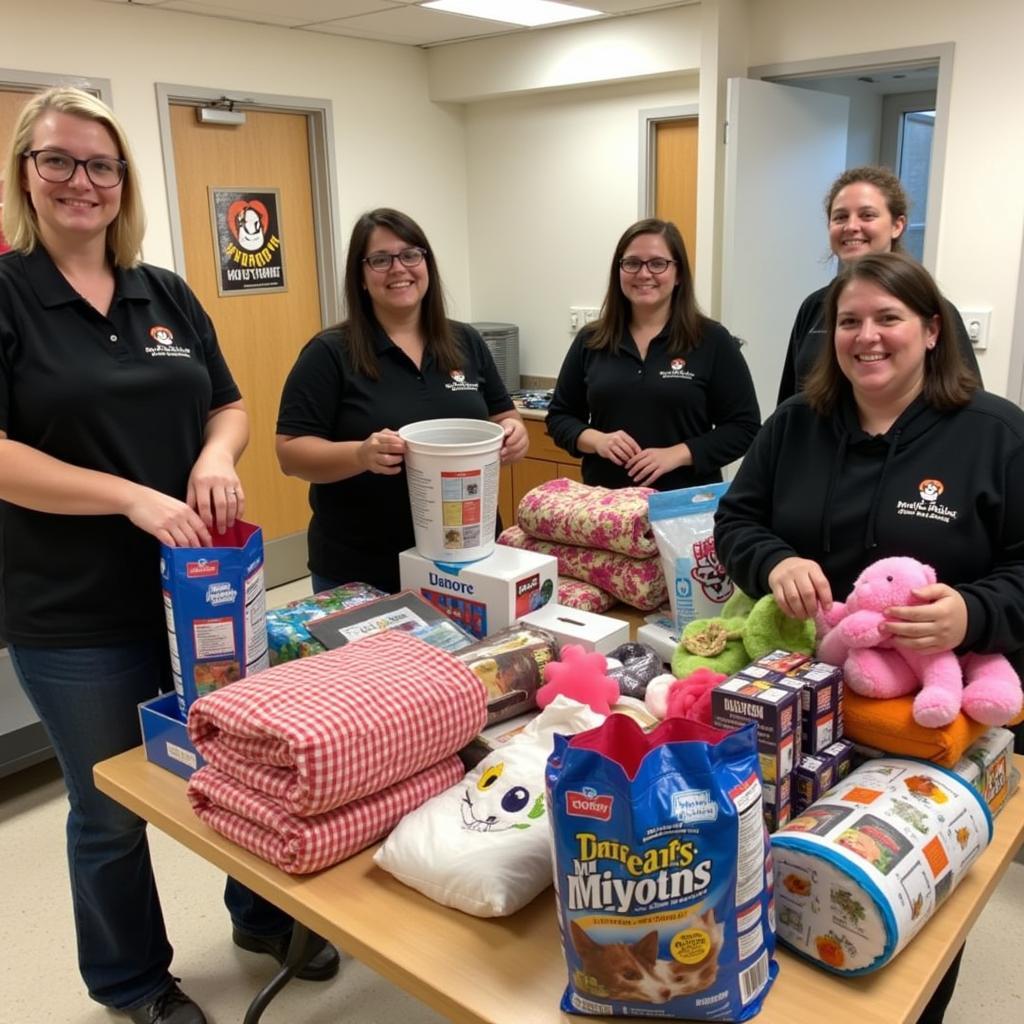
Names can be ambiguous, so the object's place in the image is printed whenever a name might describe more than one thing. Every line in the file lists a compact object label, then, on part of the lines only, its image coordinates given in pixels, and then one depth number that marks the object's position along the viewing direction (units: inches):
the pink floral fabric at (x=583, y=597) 74.6
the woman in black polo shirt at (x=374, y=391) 78.5
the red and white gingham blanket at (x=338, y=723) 45.3
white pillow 43.8
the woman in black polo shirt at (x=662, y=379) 92.7
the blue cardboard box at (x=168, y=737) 56.1
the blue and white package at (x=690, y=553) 69.6
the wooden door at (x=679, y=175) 167.5
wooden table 39.0
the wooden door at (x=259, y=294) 157.9
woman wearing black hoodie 50.5
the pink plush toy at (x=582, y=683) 55.7
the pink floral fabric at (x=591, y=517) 73.4
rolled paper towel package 38.6
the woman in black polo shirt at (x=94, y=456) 59.1
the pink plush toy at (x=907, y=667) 47.6
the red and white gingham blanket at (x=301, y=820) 46.7
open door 143.3
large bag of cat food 34.7
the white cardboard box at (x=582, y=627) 64.7
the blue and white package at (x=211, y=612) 55.0
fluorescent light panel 148.6
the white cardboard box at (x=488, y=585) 67.2
